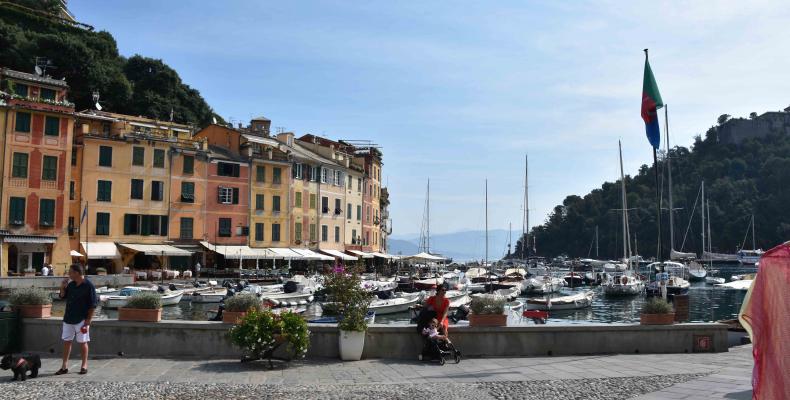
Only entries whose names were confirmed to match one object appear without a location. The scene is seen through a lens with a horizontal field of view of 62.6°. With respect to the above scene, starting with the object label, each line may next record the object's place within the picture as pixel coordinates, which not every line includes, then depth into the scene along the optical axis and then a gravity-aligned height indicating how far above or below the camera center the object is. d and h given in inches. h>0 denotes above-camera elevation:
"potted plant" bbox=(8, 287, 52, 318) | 484.1 -41.5
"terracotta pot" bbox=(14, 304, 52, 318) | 483.5 -47.5
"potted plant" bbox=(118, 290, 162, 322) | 480.4 -45.4
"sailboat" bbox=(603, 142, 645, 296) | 2187.5 -116.0
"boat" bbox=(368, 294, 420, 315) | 1435.8 -124.9
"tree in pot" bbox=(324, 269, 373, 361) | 462.0 -42.7
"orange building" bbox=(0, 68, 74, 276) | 1654.8 +171.0
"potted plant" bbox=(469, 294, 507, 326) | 493.4 -47.3
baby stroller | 461.1 -71.7
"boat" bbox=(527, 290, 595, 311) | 1657.2 -137.0
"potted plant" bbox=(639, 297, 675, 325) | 518.3 -50.3
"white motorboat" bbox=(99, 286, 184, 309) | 1370.6 -108.8
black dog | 375.2 -68.1
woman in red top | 482.6 -41.2
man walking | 402.3 -38.3
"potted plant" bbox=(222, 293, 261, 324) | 472.1 -42.6
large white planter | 461.1 -67.6
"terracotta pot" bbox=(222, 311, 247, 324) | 470.6 -49.4
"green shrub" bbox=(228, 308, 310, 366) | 426.9 -56.5
